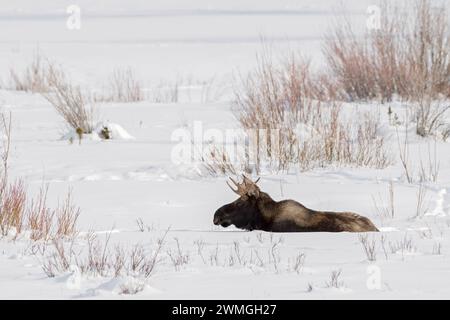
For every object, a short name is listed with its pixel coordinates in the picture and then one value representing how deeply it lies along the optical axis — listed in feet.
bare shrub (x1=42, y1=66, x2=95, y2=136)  89.97
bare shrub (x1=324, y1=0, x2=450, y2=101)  106.01
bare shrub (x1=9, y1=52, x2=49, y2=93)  130.11
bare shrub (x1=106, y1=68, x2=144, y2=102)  124.77
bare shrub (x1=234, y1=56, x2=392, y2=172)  73.97
